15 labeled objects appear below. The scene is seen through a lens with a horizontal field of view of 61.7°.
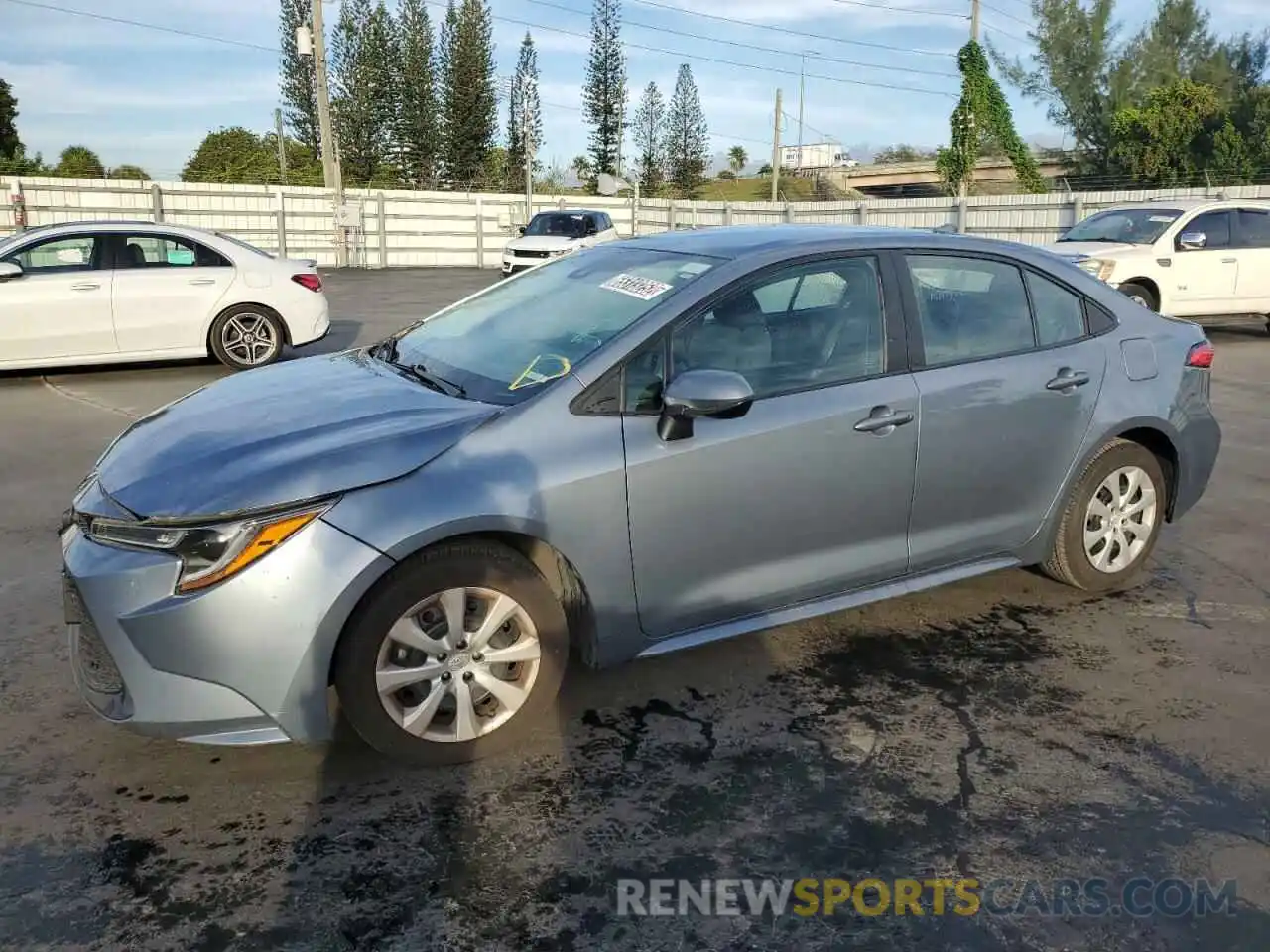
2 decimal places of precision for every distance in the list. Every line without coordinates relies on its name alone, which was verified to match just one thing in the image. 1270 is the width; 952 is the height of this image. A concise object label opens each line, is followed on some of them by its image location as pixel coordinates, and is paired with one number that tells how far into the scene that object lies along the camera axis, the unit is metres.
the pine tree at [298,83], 45.12
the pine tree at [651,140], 56.47
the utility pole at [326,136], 28.36
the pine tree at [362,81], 43.91
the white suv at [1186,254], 12.95
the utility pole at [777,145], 52.97
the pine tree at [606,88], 51.12
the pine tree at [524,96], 50.12
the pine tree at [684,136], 57.03
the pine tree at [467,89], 46.00
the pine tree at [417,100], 45.09
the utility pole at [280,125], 44.59
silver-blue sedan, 2.95
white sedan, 9.58
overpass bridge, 70.31
